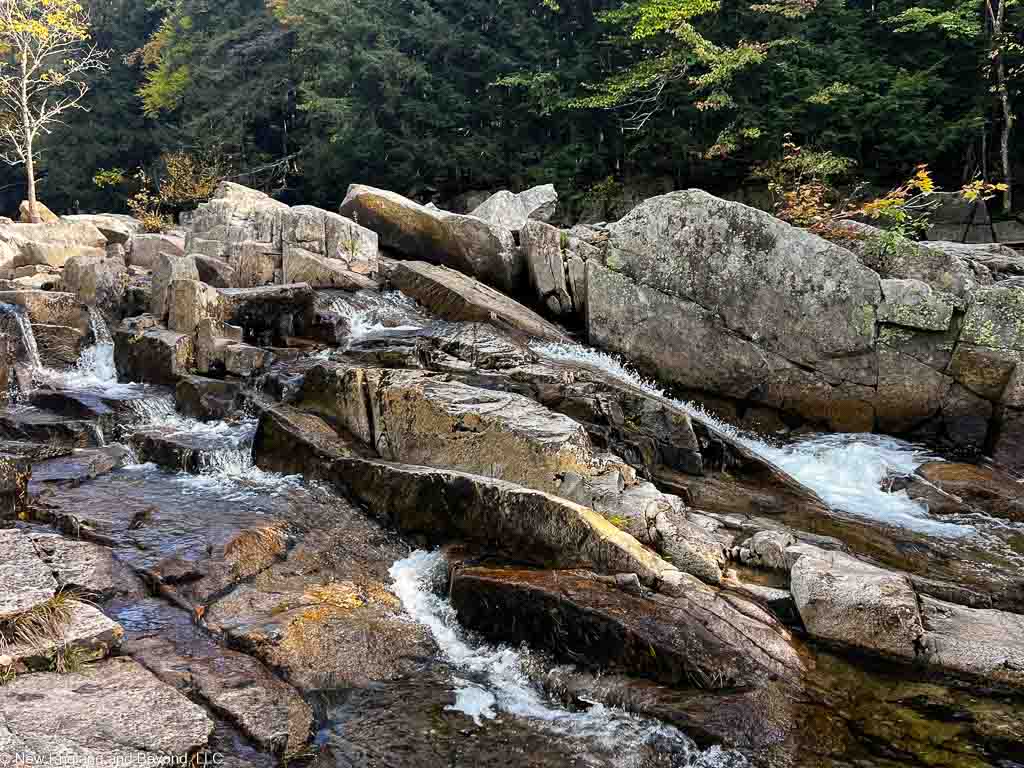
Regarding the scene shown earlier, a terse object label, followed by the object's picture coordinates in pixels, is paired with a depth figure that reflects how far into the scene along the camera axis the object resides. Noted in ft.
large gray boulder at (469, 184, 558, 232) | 60.13
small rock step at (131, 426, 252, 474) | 26.94
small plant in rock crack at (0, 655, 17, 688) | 13.42
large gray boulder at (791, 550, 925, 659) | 18.03
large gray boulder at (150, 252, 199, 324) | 37.35
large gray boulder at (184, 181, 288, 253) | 47.91
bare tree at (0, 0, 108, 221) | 71.00
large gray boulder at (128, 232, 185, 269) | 52.95
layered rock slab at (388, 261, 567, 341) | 38.47
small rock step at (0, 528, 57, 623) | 15.02
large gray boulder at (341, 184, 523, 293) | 45.16
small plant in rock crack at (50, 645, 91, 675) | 14.16
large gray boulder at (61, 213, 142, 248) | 64.59
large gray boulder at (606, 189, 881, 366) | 36.06
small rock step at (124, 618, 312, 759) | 14.02
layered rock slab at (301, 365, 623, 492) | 23.73
